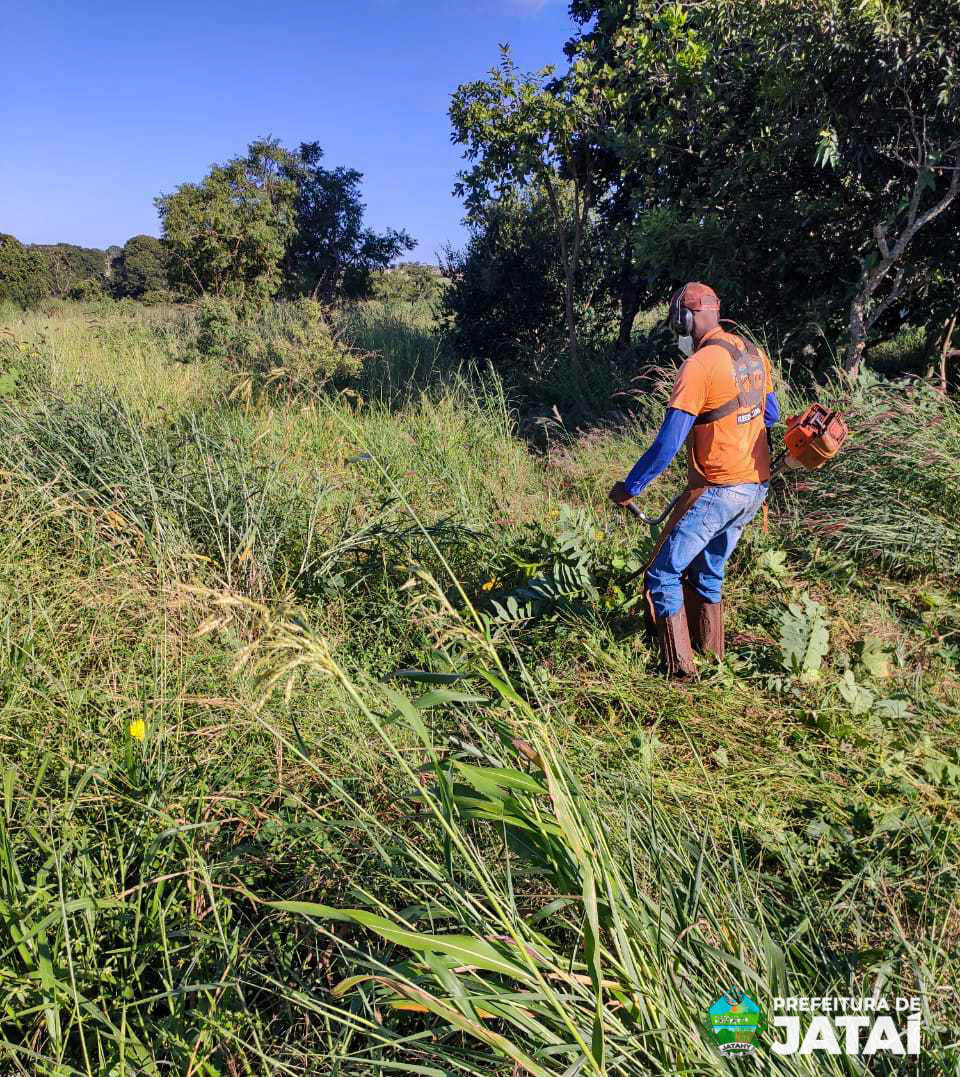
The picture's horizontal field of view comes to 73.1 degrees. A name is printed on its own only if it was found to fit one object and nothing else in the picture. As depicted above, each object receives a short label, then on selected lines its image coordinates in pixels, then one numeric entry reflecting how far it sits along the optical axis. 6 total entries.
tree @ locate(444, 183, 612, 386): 9.31
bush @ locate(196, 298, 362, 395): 7.73
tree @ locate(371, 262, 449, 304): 16.33
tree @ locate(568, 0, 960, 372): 4.47
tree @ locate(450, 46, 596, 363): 6.97
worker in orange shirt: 2.69
